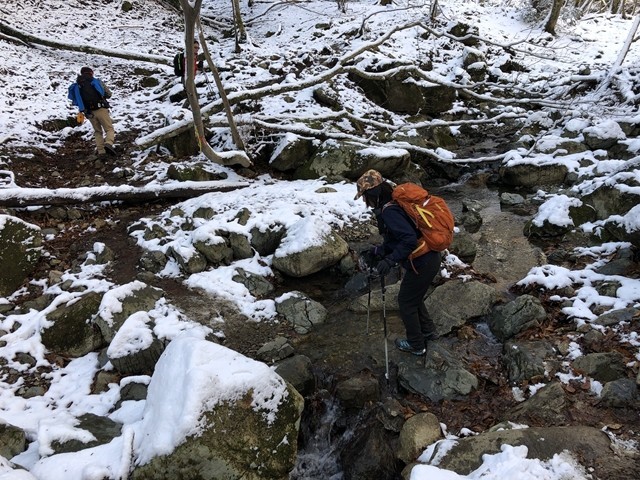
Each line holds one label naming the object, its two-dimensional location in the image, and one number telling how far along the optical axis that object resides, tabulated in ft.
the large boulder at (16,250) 20.77
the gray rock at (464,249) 24.09
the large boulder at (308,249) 22.89
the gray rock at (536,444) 10.84
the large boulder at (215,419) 11.14
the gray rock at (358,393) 15.47
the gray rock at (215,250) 23.71
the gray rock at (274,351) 17.88
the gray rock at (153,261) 23.16
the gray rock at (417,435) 12.80
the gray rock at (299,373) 15.98
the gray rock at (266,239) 24.86
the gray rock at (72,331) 17.89
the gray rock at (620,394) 12.68
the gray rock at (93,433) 12.60
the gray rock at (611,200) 23.44
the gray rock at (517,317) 17.22
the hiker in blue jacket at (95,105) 32.12
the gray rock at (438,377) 15.06
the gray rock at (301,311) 20.13
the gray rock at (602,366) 13.71
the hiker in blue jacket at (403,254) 14.21
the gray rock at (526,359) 14.79
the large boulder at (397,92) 46.47
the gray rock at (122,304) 18.06
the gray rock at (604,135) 35.12
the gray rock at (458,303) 18.74
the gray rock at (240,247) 24.38
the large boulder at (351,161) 32.91
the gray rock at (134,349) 16.83
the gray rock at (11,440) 12.44
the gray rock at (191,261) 23.02
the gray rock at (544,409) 12.80
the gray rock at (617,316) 15.90
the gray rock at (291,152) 33.96
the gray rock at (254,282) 22.24
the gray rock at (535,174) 34.27
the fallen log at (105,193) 25.32
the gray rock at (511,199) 31.94
